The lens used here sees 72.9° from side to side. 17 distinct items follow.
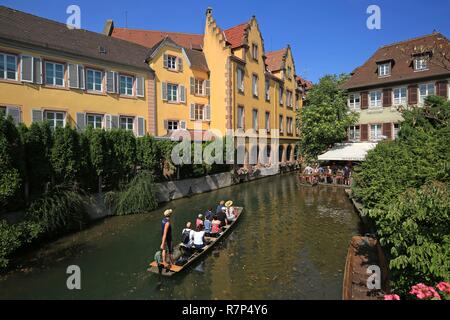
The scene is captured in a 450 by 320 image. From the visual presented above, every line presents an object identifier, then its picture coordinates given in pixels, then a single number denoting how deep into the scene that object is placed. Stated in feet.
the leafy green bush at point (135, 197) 62.08
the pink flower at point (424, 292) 15.61
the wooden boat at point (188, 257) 34.30
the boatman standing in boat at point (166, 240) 34.73
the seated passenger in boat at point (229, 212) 53.98
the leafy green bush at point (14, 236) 35.57
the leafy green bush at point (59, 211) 44.99
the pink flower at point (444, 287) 16.25
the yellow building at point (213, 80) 95.86
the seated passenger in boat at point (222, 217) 50.31
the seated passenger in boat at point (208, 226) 46.58
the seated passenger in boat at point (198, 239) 39.99
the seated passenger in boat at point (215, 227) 46.24
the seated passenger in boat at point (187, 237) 40.09
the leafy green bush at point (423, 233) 20.76
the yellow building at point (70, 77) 65.82
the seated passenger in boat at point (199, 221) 44.14
